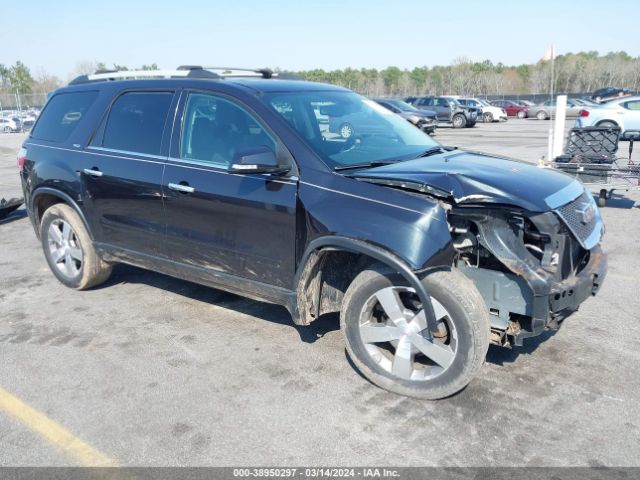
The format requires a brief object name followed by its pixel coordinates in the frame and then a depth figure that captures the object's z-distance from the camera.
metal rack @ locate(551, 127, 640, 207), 7.86
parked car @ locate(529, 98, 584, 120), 36.36
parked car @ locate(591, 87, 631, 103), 34.18
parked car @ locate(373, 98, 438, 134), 24.83
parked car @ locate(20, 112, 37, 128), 31.88
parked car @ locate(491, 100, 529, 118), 39.62
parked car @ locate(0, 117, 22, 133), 33.50
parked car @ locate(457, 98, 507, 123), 34.95
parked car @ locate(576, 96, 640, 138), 19.38
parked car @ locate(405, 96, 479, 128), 30.69
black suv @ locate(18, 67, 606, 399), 3.28
